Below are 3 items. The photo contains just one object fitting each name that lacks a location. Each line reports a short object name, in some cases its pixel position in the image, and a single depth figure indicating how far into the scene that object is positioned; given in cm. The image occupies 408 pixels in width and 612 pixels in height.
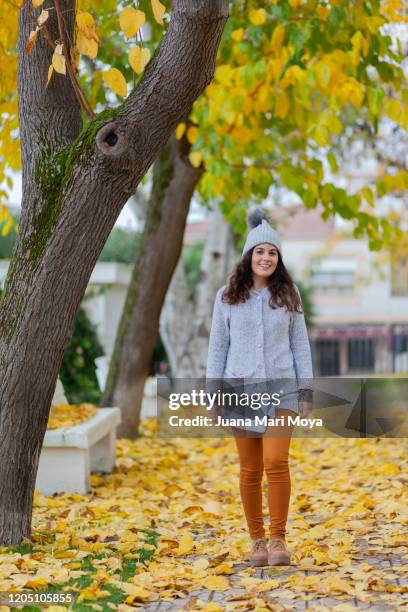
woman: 855
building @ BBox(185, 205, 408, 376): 6953
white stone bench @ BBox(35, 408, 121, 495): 1220
